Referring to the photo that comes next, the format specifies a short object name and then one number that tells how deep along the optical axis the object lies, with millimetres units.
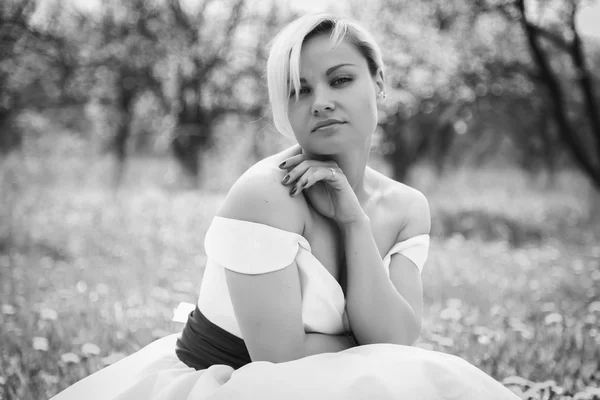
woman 1685
